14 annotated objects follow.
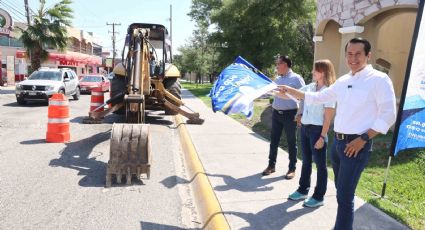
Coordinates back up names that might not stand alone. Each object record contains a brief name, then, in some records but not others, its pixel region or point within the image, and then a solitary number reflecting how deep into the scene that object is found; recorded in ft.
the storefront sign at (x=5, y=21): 89.76
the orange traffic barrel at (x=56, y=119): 28.84
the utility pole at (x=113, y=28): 246.06
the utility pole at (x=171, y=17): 211.45
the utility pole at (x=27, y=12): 91.81
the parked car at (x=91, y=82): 86.38
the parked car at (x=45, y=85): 56.39
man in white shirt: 11.11
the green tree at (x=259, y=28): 91.76
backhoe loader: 19.90
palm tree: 87.40
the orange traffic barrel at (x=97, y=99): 41.64
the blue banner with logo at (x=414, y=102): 15.88
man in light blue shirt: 19.30
